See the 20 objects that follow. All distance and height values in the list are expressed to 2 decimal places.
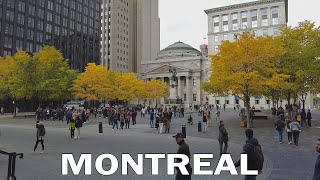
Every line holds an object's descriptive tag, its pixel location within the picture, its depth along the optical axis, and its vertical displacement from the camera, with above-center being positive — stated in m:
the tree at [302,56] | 30.06 +4.77
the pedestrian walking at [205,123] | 24.94 -1.95
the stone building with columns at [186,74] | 109.25 +10.76
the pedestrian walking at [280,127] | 18.69 -1.68
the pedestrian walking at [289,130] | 18.36 -1.87
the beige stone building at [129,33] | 132.62 +34.89
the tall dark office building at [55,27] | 75.25 +22.78
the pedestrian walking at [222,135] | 14.29 -1.67
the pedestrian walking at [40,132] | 15.16 -1.60
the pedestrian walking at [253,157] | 6.79 -1.32
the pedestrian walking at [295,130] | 17.78 -1.78
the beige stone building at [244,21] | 93.44 +27.16
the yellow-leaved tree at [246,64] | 28.31 +3.82
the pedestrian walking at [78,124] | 20.95 -1.62
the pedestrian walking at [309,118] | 29.20 -1.76
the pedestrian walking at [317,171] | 5.44 -1.33
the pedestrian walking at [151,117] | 29.38 -1.66
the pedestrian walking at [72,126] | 21.14 -1.81
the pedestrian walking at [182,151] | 6.75 -1.19
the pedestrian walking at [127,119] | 28.99 -1.74
